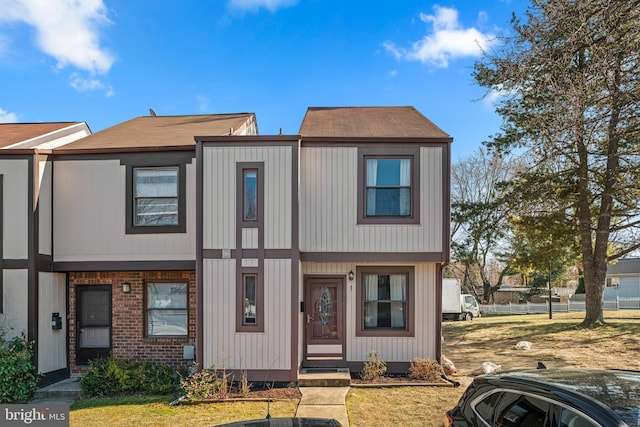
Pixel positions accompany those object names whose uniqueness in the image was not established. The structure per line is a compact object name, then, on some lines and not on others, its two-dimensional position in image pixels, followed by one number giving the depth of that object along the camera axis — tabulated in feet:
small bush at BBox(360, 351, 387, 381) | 32.68
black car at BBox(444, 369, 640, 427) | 10.18
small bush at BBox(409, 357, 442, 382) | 32.58
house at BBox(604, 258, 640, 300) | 129.17
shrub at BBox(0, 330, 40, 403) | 29.94
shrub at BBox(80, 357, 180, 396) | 31.01
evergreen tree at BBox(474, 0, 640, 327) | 26.21
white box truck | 81.92
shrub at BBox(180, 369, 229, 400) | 28.60
